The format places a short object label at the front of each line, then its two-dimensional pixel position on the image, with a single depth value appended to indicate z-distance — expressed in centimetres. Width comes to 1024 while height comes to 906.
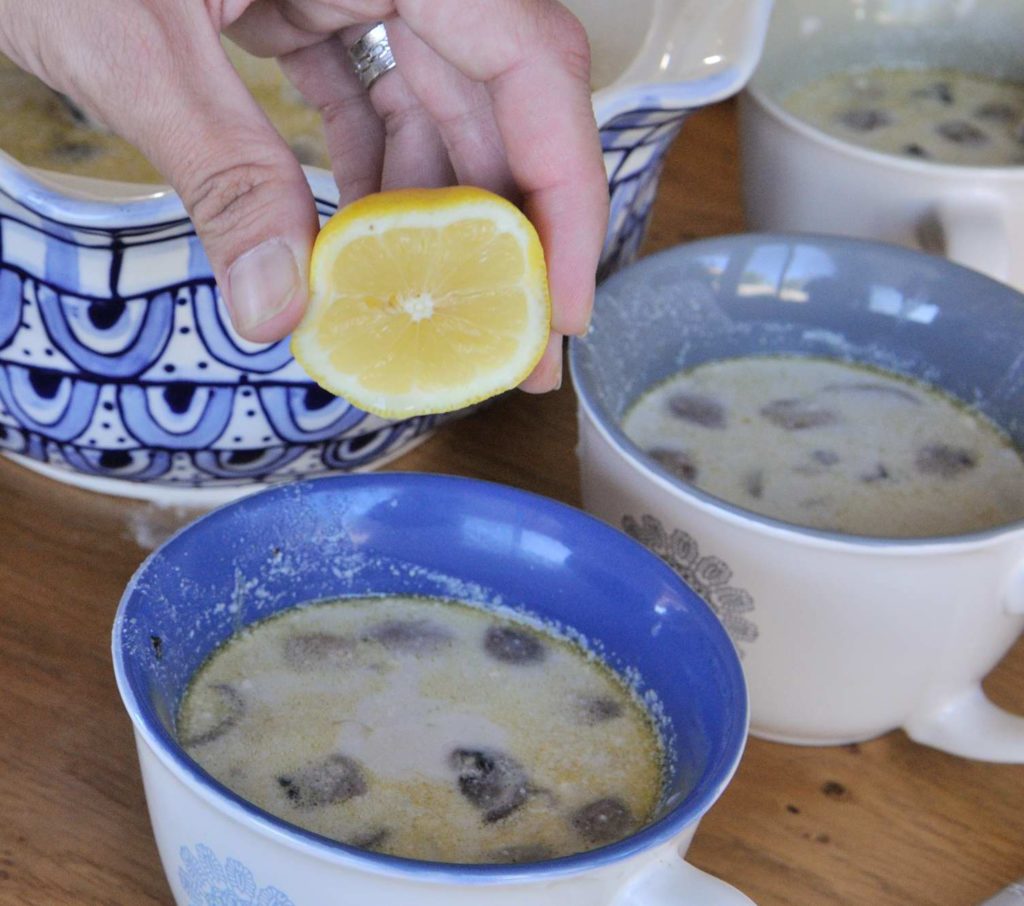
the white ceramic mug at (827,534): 58
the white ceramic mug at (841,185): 83
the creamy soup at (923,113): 100
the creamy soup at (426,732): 51
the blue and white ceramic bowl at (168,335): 59
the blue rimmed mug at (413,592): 43
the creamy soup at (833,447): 68
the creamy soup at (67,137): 75
